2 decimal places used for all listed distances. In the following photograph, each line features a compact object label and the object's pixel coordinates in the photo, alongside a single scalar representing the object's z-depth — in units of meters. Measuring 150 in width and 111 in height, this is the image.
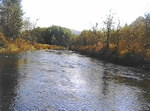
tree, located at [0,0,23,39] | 46.49
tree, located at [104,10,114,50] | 44.46
